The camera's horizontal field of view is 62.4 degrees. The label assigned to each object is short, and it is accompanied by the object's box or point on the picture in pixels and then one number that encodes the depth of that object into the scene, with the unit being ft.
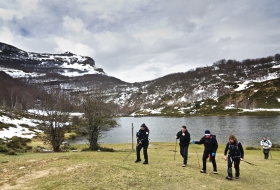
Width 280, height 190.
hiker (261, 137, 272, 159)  89.66
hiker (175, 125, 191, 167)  56.08
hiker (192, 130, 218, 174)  50.24
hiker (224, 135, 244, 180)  48.44
